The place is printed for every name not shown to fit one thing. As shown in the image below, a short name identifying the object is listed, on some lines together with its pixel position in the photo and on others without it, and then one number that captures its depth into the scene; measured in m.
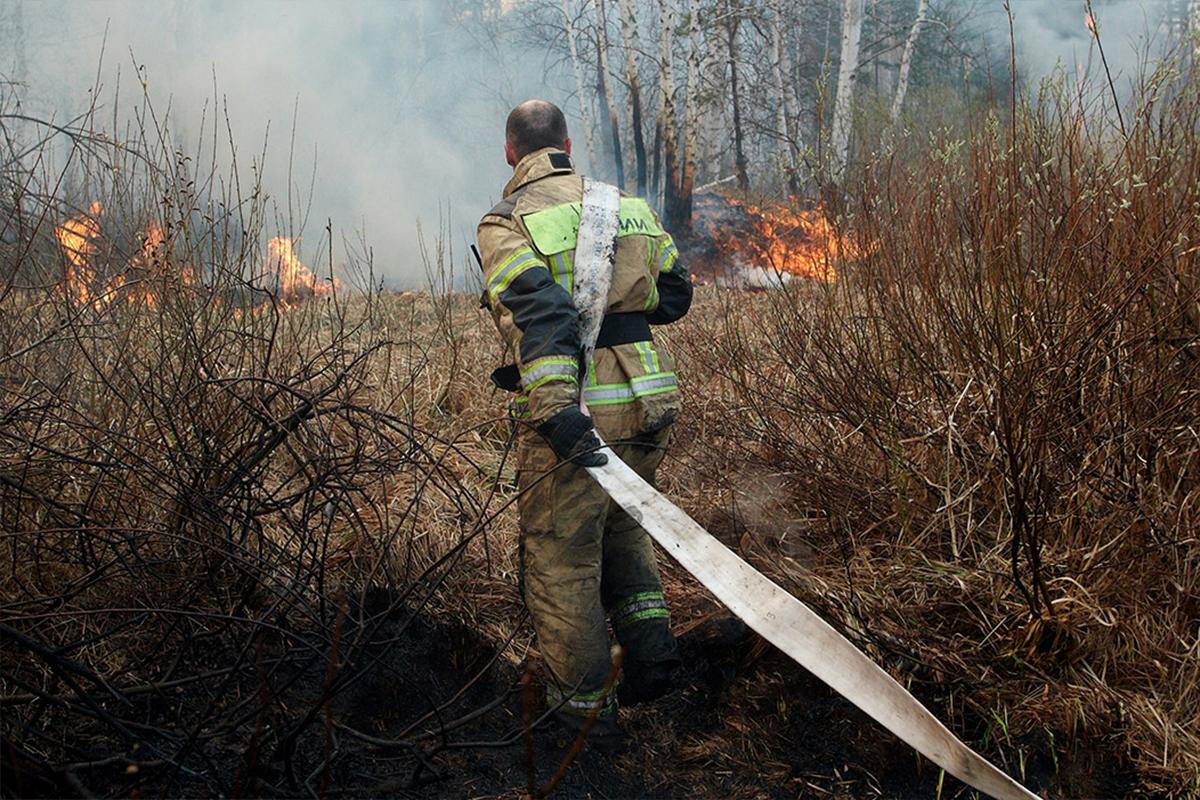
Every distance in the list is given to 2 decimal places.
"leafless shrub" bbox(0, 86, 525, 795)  2.60
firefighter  3.05
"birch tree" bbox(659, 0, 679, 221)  12.09
